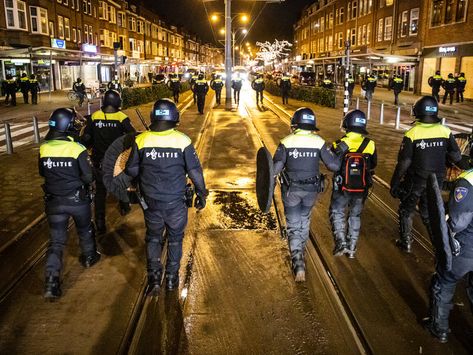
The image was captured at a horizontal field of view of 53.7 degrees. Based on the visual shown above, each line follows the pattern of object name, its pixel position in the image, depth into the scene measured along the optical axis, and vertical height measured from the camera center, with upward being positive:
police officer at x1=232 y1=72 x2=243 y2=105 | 26.45 -0.62
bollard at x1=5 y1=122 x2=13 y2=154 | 12.09 -1.68
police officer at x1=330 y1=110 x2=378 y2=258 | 5.43 -1.40
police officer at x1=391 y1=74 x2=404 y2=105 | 24.27 -0.59
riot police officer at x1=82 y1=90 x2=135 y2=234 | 6.59 -0.80
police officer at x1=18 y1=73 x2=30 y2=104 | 26.86 -0.60
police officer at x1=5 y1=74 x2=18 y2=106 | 25.67 -0.79
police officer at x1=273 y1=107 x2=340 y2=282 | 4.98 -1.04
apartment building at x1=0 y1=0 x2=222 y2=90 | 32.84 +3.59
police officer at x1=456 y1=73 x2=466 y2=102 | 25.78 -0.58
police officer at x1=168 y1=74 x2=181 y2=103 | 26.04 -0.55
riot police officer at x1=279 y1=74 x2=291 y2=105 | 25.39 -0.71
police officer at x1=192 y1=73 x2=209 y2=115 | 20.84 -0.76
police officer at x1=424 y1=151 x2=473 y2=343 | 3.45 -1.49
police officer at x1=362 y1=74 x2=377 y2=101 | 24.21 -0.59
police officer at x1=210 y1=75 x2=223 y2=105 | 25.39 -0.65
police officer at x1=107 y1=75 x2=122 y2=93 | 20.57 -0.51
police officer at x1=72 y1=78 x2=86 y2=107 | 25.77 -0.91
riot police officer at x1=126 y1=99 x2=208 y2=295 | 4.53 -1.02
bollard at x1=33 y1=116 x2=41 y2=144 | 13.81 -1.73
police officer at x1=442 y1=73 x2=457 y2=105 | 25.27 -0.62
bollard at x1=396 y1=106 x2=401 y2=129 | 16.73 -1.60
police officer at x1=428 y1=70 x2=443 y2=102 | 24.75 -0.50
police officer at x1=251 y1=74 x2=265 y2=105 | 24.72 -0.58
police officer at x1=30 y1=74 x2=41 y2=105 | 26.94 -0.90
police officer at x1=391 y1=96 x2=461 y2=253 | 5.39 -0.86
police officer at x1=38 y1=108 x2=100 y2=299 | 4.78 -1.11
